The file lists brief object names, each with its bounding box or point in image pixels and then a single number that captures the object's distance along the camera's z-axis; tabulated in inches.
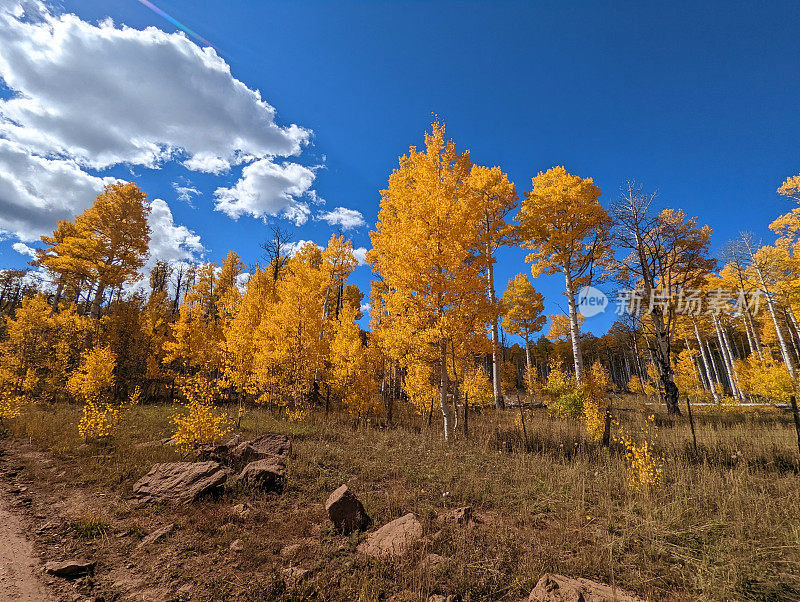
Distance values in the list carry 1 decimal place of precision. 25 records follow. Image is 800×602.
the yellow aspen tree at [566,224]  558.3
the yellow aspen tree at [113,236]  792.9
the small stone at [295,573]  145.7
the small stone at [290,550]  166.2
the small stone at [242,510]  207.6
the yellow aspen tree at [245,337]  557.6
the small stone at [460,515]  189.5
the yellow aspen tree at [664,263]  560.1
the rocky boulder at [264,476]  242.7
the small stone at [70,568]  159.6
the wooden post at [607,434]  331.0
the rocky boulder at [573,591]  124.5
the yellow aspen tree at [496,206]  589.0
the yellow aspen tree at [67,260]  775.0
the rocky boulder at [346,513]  187.0
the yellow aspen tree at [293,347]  518.0
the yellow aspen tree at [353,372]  508.4
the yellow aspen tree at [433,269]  370.0
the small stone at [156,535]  182.7
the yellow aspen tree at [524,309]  979.3
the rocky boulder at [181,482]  230.8
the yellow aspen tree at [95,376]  482.0
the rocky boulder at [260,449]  293.7
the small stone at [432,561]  148.7
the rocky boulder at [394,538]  162.7
